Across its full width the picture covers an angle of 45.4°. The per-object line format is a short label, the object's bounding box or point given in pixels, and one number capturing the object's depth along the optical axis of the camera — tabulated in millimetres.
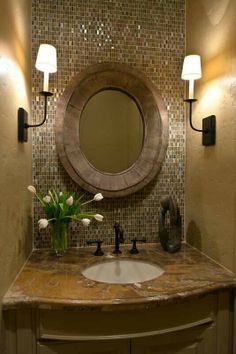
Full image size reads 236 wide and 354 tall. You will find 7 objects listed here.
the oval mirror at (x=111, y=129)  1525
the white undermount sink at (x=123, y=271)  1370
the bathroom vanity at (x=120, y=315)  989
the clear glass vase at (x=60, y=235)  1411
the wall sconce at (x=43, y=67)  1245
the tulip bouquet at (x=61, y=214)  1381
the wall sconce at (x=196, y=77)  1354
